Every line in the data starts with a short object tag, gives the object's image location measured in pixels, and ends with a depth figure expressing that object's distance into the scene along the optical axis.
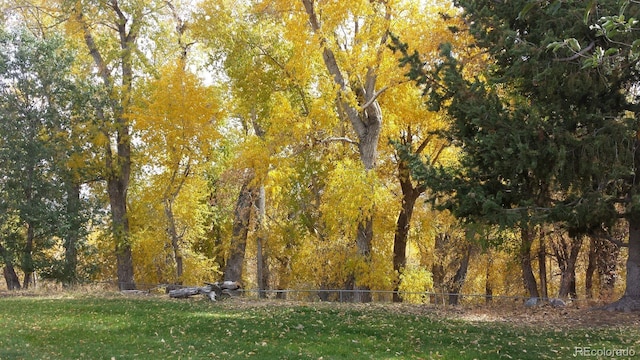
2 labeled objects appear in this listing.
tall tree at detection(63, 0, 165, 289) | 21.97
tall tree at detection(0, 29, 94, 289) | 19.95
